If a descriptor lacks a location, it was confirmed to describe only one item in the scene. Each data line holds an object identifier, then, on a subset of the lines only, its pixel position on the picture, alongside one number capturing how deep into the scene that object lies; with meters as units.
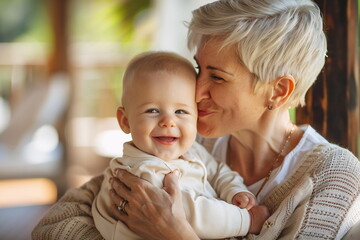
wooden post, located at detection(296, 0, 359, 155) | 2.10
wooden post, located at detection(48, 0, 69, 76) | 6.79
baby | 1.58
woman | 1.61
